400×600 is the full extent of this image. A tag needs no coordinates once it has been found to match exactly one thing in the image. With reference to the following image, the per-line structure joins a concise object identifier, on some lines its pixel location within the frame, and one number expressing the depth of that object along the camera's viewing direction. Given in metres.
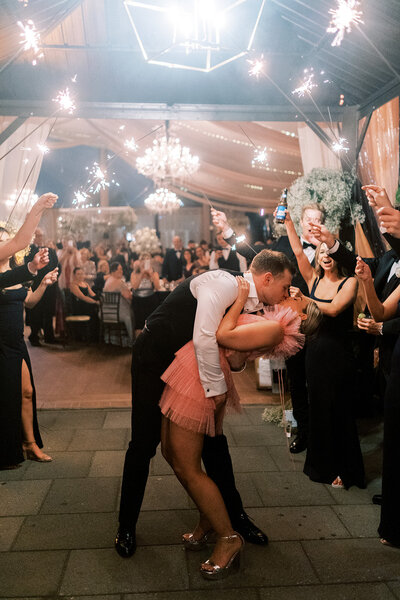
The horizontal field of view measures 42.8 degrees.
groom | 2.29
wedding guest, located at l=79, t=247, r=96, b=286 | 10.23
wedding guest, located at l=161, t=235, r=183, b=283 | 9.95
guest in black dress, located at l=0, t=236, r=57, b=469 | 3.63
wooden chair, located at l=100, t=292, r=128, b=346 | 8.48
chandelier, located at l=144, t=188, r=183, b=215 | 13.60
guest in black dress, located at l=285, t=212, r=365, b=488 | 3.44
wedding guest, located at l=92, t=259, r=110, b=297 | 10.10
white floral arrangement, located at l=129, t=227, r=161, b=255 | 11.03
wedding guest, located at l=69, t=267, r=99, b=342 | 8.91
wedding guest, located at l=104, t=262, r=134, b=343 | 8.56
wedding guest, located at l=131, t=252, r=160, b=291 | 8.31
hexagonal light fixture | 4.33
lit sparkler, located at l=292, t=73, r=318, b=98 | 5.36
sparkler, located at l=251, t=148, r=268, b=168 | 8.22
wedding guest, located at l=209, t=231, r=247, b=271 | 7.85
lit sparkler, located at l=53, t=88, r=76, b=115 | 5.58
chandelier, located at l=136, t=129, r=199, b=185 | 10.21
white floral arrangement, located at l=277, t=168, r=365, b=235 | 4.77
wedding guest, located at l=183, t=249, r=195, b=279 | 11.04
